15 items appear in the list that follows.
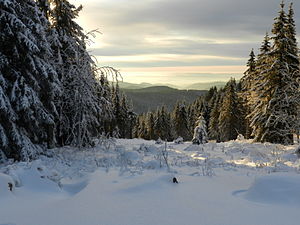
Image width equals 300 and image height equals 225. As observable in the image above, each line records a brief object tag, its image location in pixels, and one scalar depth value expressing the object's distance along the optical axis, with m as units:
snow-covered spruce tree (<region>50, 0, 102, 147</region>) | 12.47
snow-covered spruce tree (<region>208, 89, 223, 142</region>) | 50.81
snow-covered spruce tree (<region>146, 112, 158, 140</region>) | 65.36
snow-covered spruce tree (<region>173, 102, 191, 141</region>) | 59.27
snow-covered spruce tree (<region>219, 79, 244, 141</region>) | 39.59
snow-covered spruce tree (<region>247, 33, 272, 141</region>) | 19.61
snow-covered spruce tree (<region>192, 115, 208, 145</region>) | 32.06
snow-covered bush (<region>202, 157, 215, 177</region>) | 7.20
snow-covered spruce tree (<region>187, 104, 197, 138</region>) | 69.78
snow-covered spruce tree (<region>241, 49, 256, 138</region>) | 31.80
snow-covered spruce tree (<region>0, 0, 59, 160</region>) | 8.90
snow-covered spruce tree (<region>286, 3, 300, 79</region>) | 19.30
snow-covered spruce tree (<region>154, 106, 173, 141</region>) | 62.28
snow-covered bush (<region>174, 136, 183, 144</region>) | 20.87
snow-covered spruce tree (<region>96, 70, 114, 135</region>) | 13.64
